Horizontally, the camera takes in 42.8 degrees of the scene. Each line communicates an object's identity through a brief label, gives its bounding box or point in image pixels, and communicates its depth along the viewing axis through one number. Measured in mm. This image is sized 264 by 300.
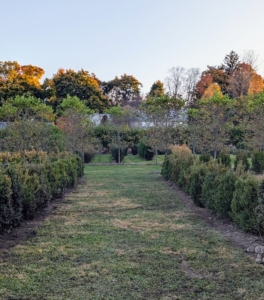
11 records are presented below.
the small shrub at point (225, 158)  13284
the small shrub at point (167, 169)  11342
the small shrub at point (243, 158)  13391
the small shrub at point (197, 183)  7148
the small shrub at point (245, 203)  4723
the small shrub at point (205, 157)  12285
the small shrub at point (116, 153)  20203
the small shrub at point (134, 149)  23847
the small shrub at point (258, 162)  13555
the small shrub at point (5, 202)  4691
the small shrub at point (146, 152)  20545
